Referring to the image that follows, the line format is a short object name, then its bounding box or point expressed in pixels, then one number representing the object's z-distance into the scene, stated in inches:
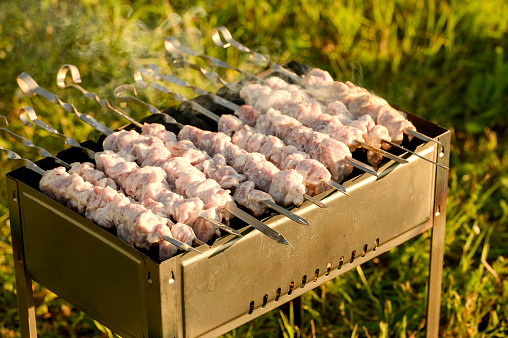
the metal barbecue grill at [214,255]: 154.9
